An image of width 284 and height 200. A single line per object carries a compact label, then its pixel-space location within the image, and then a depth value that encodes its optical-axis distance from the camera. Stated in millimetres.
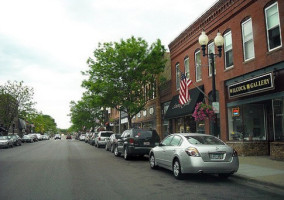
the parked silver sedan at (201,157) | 8969
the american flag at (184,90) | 16906
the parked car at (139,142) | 16016
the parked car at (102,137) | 29844
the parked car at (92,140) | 36000
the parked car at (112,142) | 21531
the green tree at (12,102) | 45312
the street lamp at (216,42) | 13203
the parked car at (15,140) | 35969
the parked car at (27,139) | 53344
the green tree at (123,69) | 25328
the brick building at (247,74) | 13969
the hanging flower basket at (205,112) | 13578
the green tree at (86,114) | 61812
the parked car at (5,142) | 31536
